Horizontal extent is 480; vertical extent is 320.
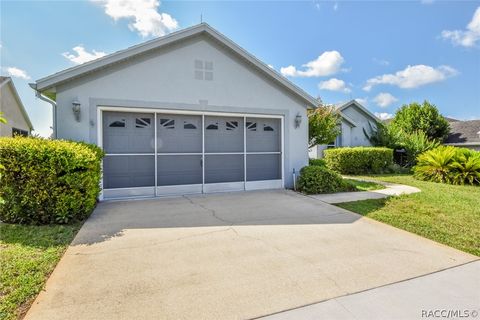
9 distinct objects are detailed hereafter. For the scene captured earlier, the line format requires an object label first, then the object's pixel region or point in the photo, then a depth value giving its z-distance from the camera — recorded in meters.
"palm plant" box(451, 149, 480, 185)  11.42
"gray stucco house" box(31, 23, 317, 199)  7.48
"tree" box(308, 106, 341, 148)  14.80
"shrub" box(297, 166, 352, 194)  9.05
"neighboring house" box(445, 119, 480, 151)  21.44
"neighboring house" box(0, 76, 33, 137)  15.65
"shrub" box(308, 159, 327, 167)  16.19
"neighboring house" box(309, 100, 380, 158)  20.19
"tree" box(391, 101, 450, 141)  22.22
